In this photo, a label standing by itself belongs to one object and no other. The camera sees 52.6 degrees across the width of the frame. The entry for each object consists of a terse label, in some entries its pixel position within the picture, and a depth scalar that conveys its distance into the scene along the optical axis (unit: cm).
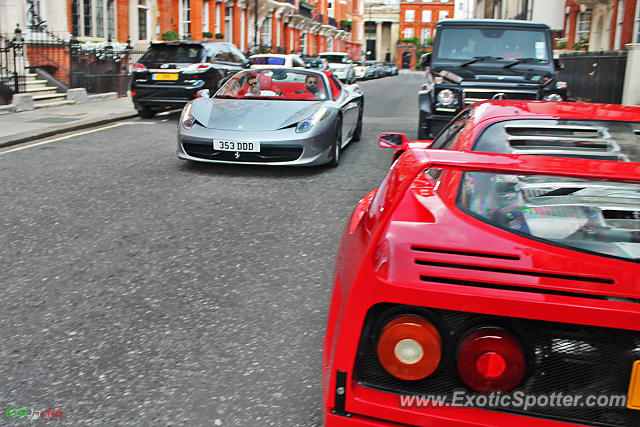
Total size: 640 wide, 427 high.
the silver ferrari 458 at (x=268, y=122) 748
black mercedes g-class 891
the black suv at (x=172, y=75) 1389
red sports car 177
